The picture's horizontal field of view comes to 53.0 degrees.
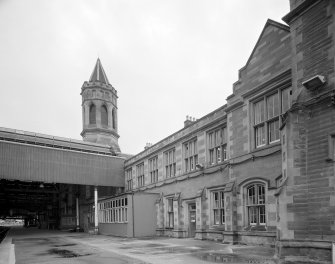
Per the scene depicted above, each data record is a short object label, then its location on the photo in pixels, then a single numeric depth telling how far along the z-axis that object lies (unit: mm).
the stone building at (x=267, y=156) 10414
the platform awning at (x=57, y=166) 30844
